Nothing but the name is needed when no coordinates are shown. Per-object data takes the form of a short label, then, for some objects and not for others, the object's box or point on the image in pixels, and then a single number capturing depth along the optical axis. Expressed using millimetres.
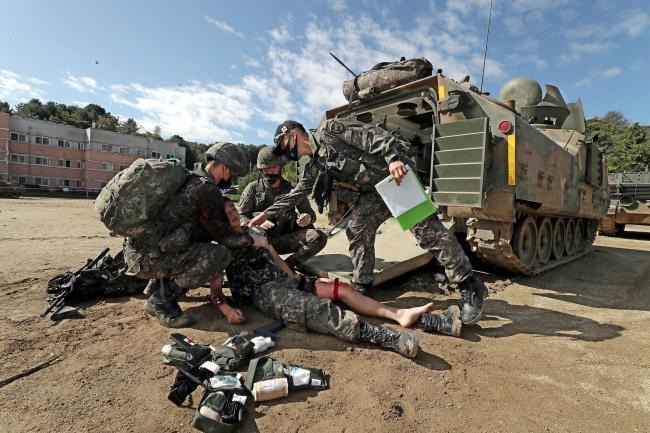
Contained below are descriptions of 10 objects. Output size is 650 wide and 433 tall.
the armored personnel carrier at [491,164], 4141
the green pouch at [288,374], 1969
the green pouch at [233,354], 2131
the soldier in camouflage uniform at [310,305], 2502
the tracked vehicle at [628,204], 11562
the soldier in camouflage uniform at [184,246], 2787
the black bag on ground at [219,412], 1625
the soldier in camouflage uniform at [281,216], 4422
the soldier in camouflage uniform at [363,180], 3004
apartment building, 34875
